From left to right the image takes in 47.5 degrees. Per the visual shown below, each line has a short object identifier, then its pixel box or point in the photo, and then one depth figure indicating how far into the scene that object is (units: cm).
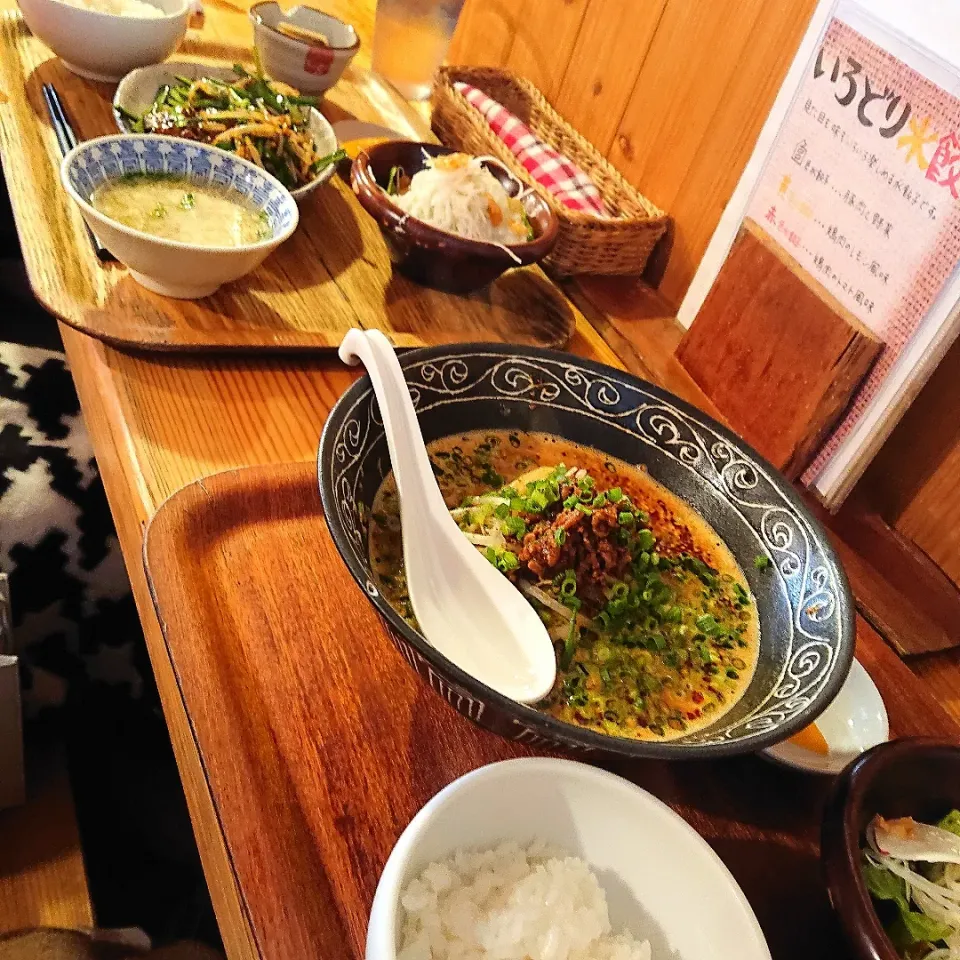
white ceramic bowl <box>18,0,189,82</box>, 72
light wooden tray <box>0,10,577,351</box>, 58
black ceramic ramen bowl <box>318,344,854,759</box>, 41
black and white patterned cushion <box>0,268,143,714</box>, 69
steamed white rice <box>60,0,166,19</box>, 77
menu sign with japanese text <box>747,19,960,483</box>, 55
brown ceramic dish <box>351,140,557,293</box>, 65
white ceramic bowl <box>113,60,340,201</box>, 70
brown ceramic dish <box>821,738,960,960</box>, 39
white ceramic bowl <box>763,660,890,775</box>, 47
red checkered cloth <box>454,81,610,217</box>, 76
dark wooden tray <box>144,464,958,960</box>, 42
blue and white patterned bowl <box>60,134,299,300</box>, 56
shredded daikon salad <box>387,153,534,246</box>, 68
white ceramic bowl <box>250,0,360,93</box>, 80
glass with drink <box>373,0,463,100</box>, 93
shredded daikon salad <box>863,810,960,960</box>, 42
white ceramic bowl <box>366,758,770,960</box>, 38
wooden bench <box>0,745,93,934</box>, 56
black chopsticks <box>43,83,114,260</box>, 67
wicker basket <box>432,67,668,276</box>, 73
